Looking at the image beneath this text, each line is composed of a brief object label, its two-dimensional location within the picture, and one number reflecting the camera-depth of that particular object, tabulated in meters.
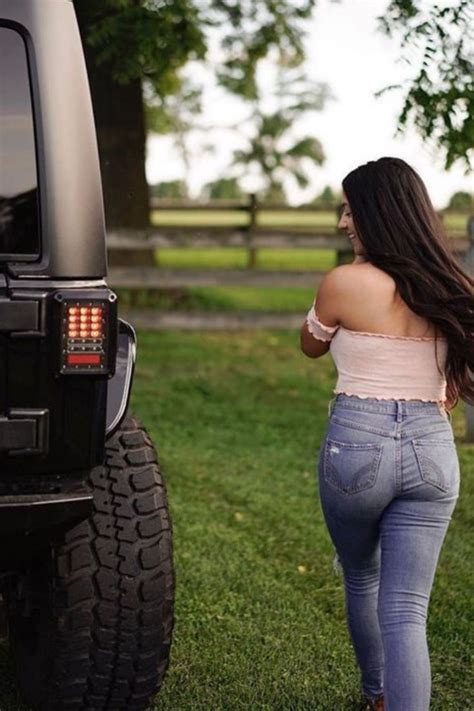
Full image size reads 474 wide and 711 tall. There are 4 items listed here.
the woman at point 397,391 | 3.45
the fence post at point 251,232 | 12.49
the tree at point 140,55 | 9.62
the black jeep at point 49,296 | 3.22
